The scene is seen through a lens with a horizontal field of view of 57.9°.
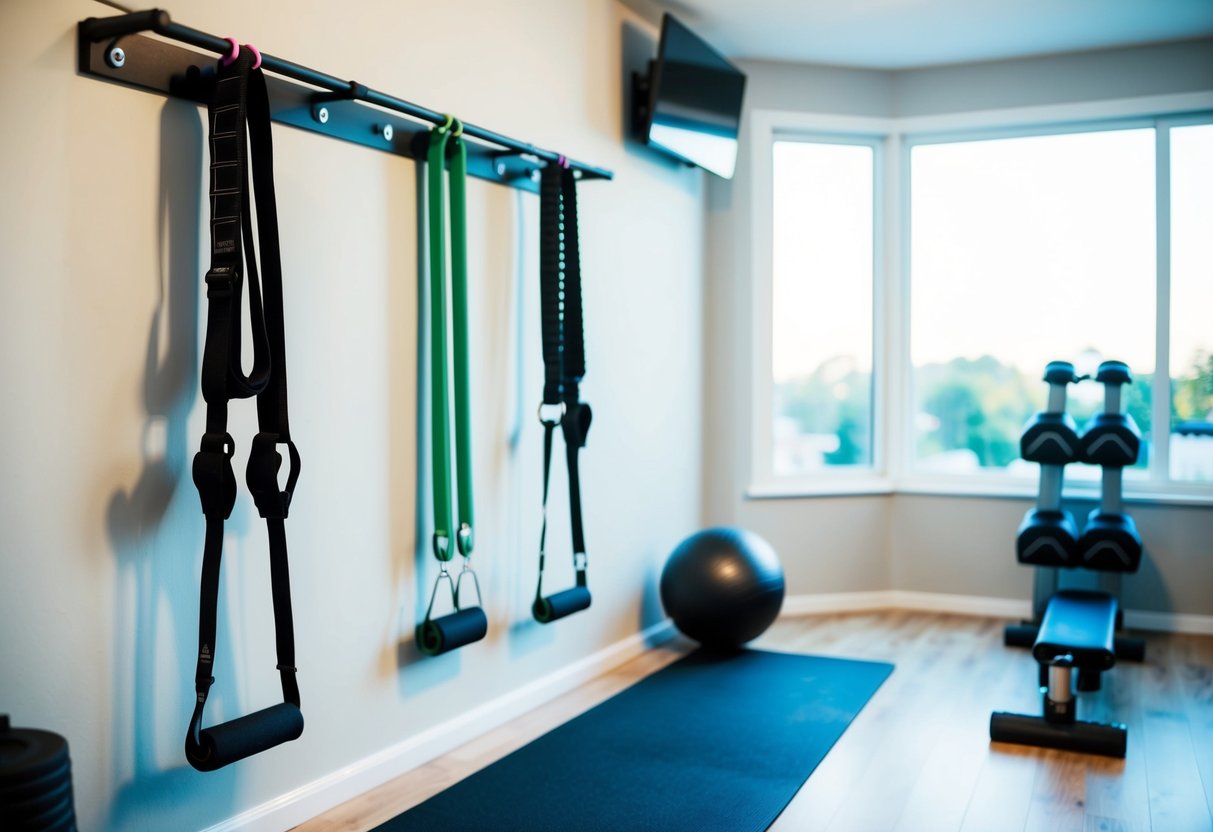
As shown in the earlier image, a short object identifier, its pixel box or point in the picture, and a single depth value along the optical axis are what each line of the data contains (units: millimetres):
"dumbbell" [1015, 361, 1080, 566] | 3893
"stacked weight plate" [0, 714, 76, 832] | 1377
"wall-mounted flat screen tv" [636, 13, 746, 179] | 3650
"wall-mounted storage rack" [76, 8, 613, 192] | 1839
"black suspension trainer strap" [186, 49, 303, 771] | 1929
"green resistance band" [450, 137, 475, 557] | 2643
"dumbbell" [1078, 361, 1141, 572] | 3822
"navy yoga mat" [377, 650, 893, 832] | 2398
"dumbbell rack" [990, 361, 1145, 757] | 3807
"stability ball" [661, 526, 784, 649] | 3621
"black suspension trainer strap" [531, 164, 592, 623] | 3062
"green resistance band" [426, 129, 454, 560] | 2590
